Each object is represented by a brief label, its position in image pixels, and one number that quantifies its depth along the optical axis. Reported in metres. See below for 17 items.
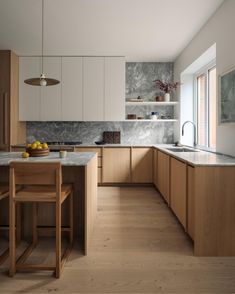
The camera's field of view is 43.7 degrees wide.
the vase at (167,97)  5.75
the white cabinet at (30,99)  5.65
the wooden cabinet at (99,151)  5.52
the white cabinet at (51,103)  5.67
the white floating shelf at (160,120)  5.75
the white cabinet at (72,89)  5.63
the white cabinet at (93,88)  5.65
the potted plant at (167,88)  5.73
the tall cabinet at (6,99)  5.20
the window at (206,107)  4.52
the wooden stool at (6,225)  2.40
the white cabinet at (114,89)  5.65
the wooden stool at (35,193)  2.11
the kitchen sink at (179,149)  4.60
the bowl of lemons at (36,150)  2.96
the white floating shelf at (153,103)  5.67
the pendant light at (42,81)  3.14
